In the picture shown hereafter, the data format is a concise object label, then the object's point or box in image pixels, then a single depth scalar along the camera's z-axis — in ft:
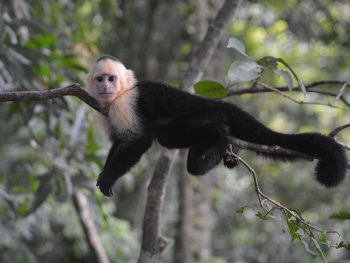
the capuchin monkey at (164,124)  19.98
